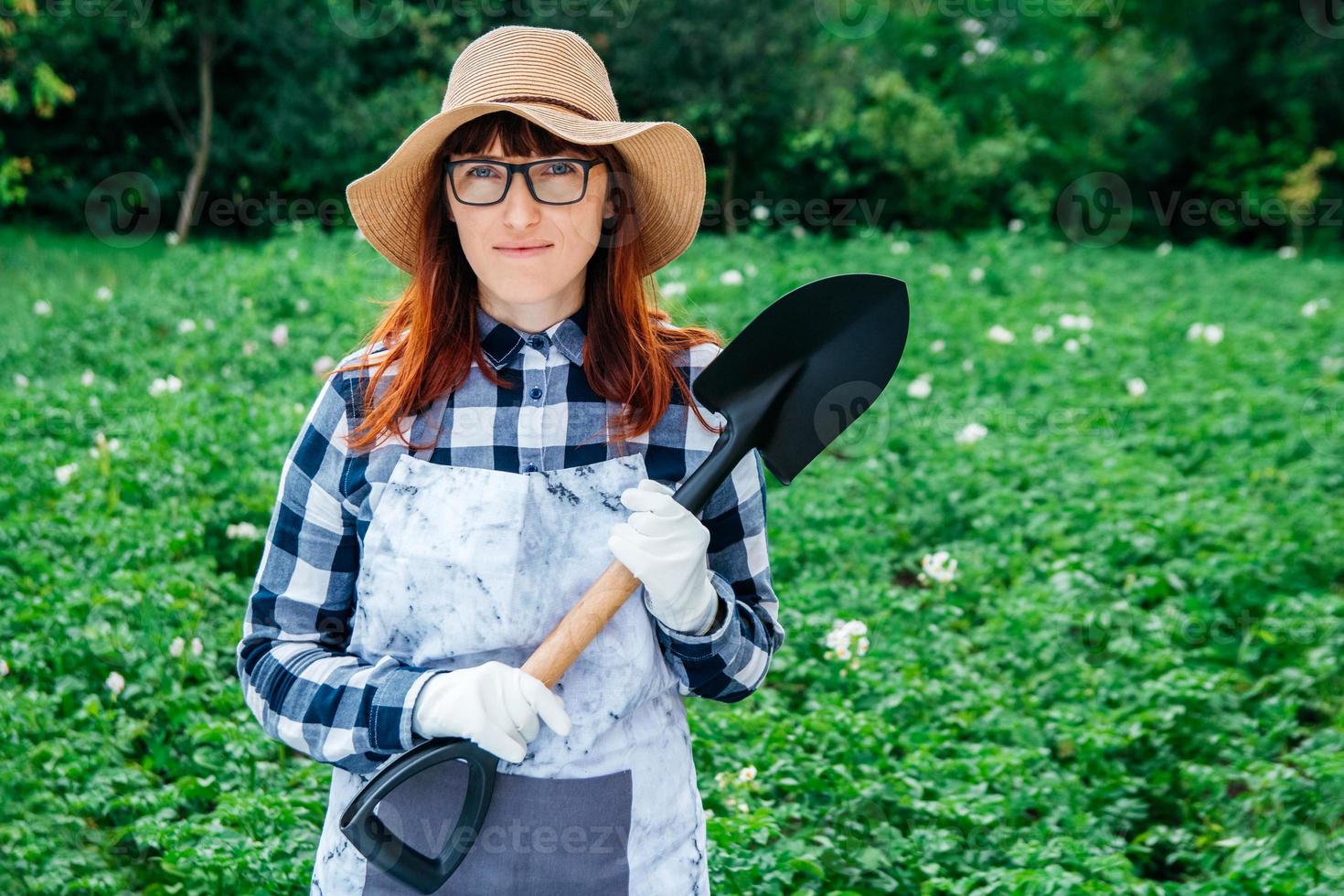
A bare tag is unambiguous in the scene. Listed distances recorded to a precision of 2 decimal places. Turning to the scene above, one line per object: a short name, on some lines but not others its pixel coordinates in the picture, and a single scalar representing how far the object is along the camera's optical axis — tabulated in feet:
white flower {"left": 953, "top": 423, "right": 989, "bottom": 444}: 16.37
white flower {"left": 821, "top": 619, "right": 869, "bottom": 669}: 10.50
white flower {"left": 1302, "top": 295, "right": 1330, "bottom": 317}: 27.22
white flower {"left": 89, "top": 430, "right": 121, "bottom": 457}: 14.15
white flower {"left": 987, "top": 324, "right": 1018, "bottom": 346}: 21.97
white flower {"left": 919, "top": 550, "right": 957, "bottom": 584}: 12.13
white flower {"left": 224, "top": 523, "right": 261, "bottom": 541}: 12.35
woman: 4.83
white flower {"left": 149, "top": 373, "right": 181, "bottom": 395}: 15.03
